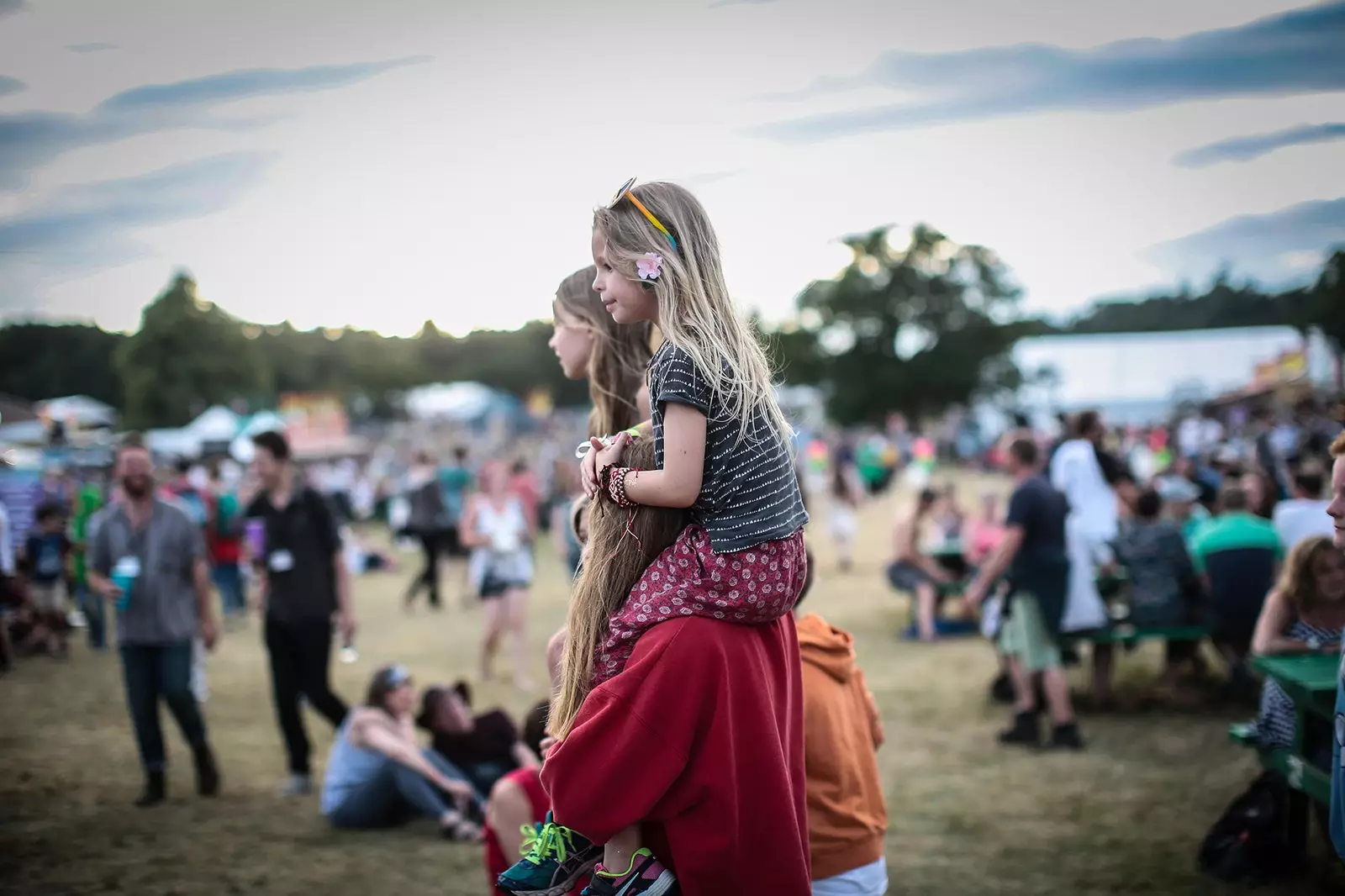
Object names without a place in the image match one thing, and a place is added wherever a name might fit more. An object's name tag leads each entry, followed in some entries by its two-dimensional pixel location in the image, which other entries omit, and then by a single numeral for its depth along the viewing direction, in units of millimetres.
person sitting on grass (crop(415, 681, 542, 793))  5609
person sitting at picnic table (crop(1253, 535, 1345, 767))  4379
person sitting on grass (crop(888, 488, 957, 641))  10016
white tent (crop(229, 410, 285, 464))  27203
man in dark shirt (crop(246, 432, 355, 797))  5801
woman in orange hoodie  2613
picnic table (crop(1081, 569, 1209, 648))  6906
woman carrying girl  2047
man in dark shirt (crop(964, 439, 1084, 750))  6246
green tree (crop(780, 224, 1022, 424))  53375
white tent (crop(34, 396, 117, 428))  21211
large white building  33562
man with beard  5602
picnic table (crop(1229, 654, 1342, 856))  3781
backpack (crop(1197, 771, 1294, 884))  4191
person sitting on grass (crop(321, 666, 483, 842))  5391
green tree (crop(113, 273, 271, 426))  50062
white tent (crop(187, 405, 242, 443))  31438
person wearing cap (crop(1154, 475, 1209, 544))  9341
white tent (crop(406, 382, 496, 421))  45000
